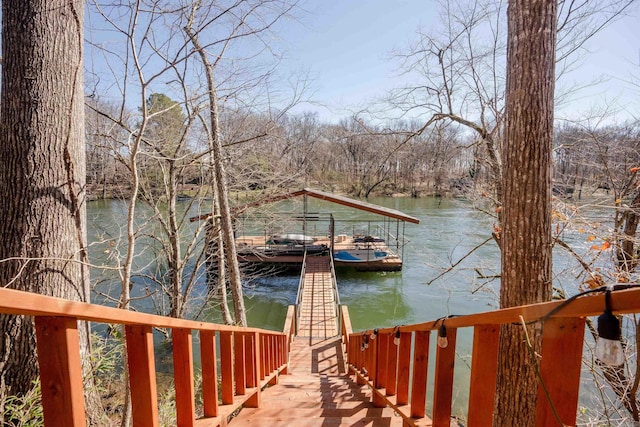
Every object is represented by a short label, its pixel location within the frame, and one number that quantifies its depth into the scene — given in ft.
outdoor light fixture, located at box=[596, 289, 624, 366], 2.37
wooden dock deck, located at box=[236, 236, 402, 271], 46.39
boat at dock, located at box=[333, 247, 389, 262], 46.96
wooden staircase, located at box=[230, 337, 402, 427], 8.04
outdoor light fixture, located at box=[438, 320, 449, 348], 4.69
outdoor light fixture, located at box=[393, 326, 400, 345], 7.11
